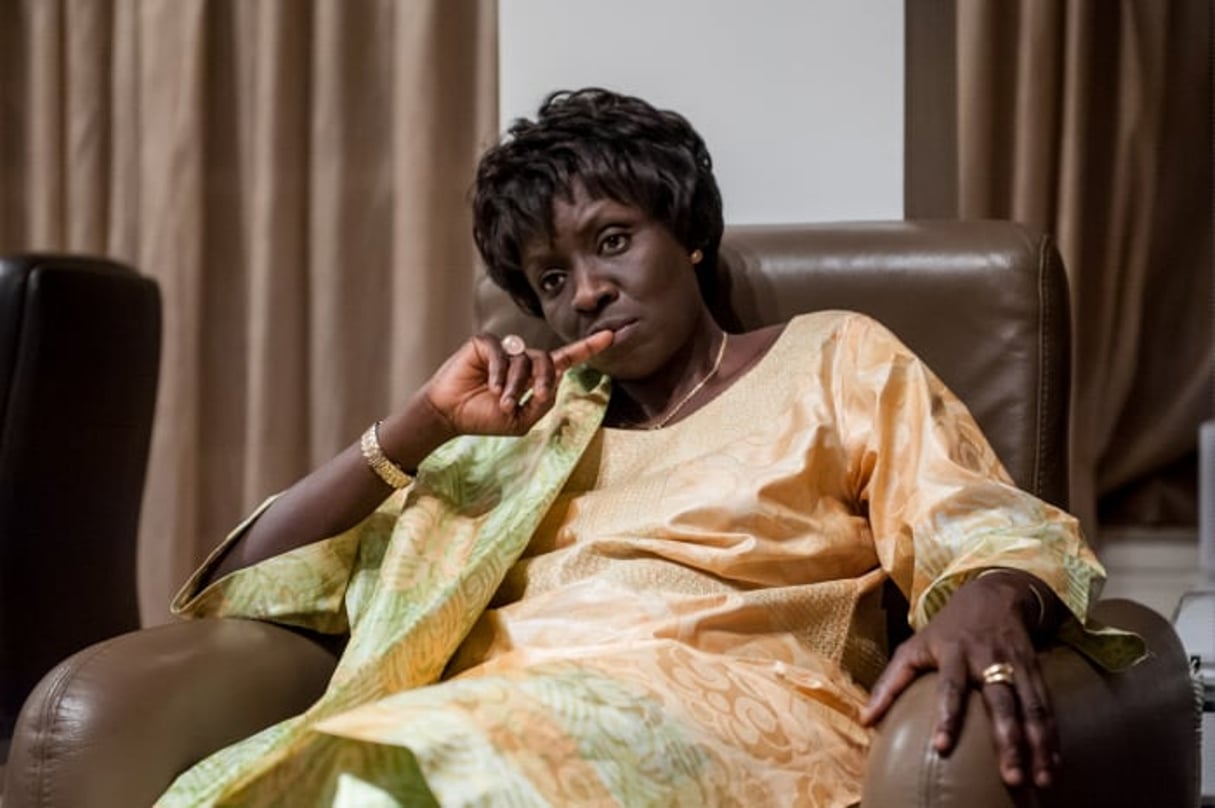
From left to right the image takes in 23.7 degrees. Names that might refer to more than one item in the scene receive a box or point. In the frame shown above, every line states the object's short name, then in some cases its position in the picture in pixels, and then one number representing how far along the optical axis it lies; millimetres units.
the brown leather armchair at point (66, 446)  2340
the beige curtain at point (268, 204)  2955
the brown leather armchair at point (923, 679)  1842
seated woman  1879
